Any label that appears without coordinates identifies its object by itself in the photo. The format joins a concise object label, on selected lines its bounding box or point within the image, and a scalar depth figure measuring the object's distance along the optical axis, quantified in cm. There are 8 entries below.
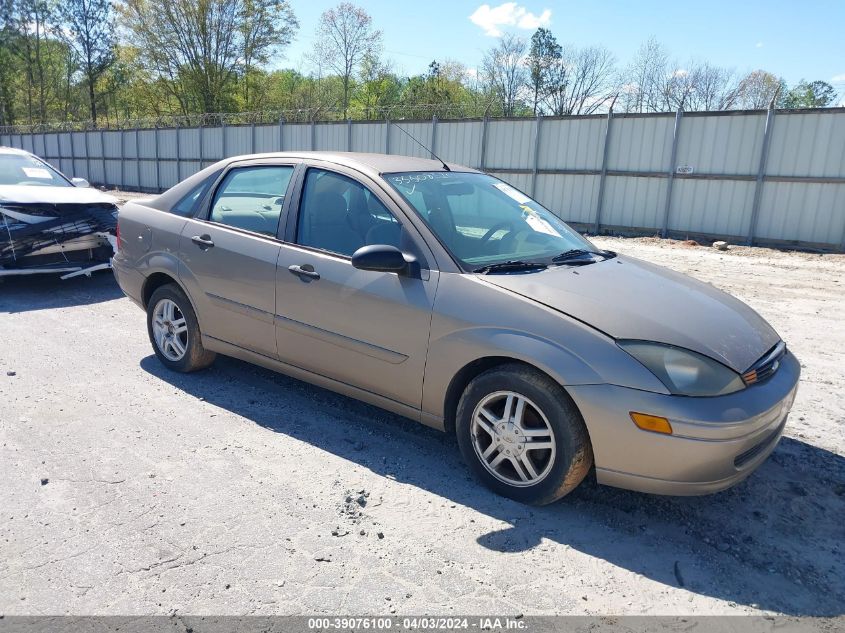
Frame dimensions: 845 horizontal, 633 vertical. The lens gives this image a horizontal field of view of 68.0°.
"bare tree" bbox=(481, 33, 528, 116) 3931
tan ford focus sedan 280
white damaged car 702
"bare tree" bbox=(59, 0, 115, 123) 4800
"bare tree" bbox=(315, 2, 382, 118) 4225
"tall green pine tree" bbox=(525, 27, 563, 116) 4103
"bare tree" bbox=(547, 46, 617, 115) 3347
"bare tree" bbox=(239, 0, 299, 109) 4109
